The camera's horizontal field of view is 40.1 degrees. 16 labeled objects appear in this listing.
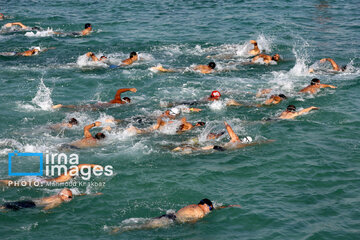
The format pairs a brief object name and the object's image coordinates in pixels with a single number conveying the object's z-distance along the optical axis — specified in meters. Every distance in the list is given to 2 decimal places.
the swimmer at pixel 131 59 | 24.66
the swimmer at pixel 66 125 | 17.67
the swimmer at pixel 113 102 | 19.61
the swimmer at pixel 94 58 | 24.42
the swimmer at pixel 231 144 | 16.06
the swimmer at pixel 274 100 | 19.95
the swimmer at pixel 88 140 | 16.30
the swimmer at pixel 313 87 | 20.66
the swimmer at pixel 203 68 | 23.59
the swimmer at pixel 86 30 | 29.95
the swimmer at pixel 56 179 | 13.79
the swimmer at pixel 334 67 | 23.04
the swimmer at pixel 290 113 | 18.39
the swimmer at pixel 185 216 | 11.94
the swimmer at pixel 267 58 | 24.77
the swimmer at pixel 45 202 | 12.55
